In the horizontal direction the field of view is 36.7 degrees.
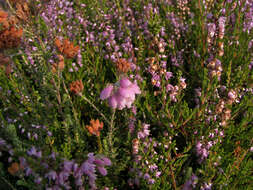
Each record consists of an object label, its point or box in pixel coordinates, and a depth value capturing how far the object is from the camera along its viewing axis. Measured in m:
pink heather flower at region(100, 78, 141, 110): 0.22
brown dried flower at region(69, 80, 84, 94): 0.25
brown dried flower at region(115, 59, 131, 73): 0.23
